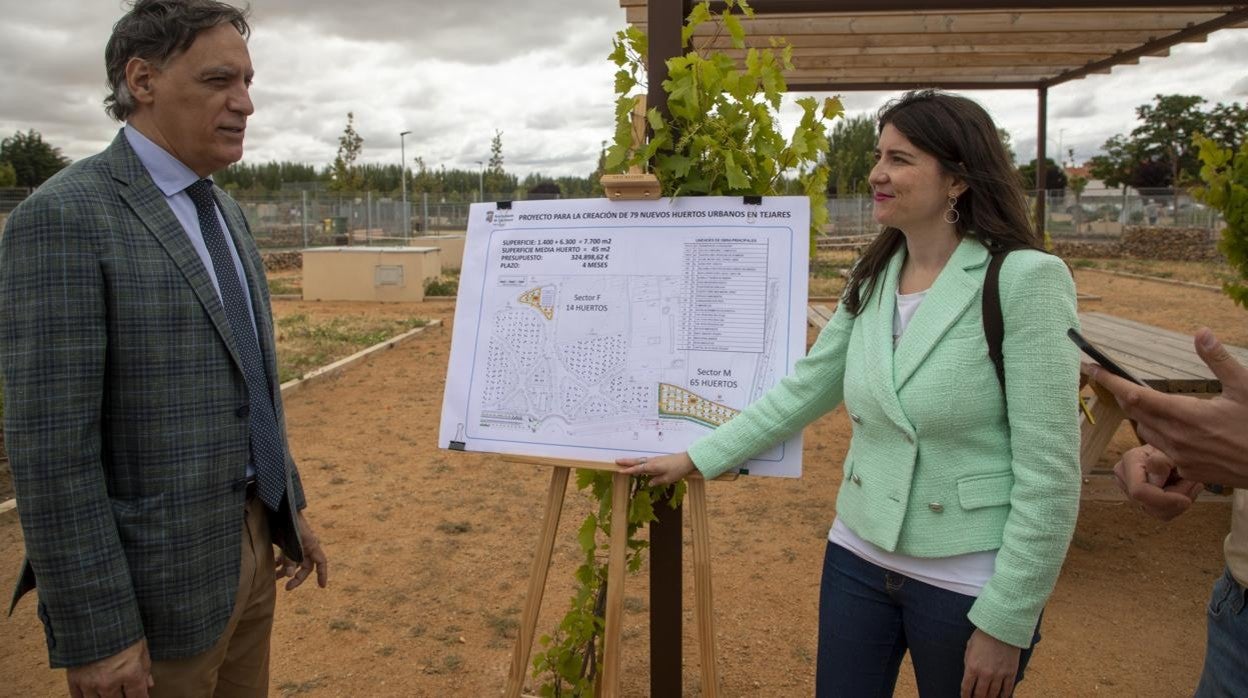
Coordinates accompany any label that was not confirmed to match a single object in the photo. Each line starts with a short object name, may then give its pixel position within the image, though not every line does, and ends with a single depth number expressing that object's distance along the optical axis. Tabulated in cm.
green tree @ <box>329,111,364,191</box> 3712
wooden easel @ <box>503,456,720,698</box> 246
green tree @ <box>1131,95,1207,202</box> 4209
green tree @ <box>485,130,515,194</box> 4394
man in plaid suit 170
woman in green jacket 177
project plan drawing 250
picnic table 429
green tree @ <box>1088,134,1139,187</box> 4641
